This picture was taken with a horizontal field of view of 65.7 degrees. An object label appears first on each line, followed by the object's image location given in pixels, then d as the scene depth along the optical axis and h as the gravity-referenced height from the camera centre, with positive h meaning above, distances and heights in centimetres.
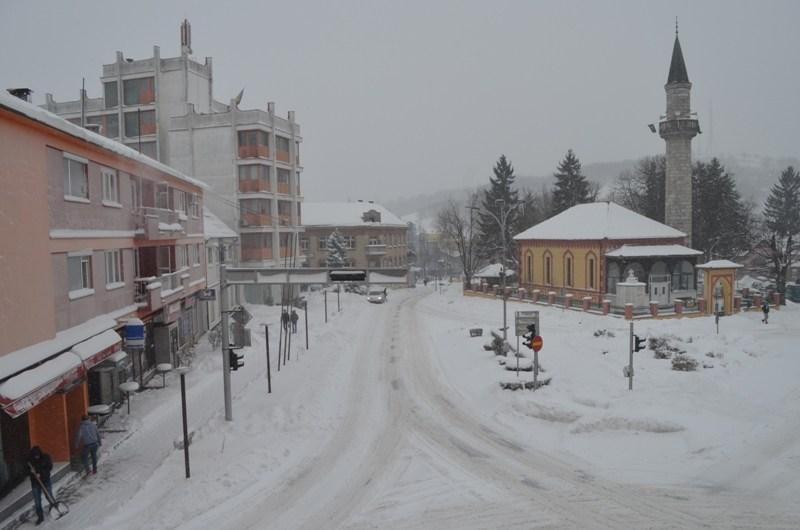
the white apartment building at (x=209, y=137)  4934 +891
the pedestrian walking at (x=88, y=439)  1475 -455
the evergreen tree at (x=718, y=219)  6328 +188
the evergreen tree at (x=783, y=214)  5856 +219
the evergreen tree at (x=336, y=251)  6488 -78
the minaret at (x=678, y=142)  4984 +778
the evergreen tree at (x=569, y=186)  7200 +623
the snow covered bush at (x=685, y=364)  2206 -453
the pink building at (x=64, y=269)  1298 -53
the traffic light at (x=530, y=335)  2037 -312
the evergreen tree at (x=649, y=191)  6838 +556
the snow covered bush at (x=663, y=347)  2414 -440
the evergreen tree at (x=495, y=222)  6969 +241
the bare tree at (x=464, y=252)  6203 -117
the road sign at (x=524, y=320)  2098 -271
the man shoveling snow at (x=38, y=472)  1233 -451
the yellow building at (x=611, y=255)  4347 -117
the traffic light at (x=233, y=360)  1812 -334
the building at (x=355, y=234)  7375 +120
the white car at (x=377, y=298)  5338 -473
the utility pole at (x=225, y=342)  1836 -291
